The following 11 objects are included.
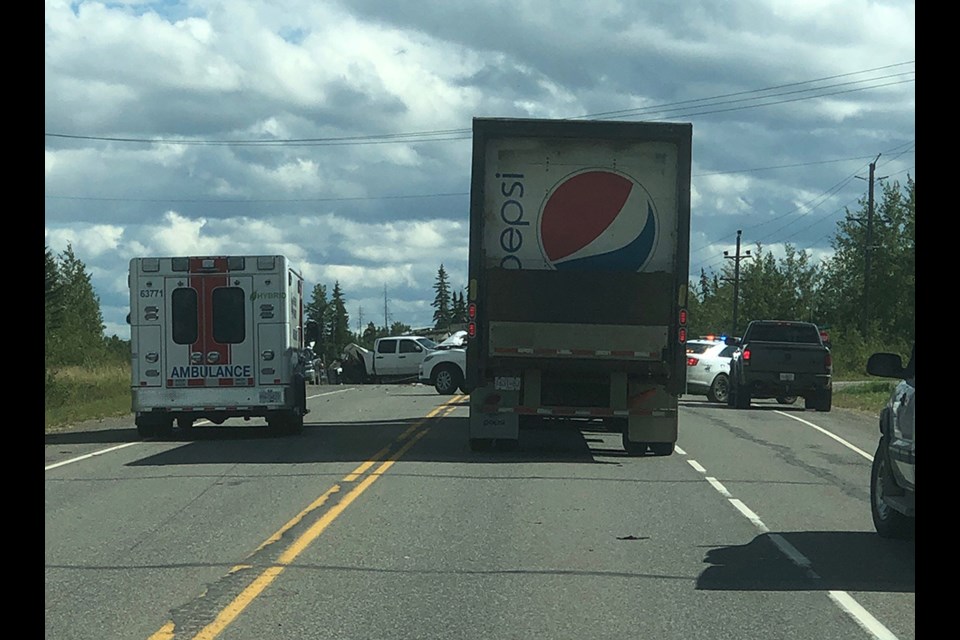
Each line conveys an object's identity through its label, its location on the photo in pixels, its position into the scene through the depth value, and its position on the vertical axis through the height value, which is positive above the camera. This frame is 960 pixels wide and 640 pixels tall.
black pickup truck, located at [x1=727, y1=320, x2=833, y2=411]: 29.83 -1.14
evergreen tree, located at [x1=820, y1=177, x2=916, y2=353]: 84.44 +3.07
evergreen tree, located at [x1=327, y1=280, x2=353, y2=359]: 170.25 -0.90
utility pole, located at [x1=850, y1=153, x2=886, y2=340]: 58.56 +3.31
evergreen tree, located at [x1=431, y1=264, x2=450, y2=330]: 190.94 +0.08
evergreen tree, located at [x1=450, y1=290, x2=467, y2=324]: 177.12 +1.40
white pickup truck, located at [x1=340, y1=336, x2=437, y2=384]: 53.66 -1.63
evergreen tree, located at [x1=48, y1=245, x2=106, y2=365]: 57.66 -0.29
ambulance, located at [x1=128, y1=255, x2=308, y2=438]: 20.62 -0.29
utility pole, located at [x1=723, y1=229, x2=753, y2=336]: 80.94 +2.66
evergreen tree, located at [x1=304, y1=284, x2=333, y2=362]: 163.11 +1.56
